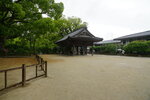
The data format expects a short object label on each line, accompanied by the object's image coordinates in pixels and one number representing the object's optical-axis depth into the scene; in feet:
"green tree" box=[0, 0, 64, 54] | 31.78
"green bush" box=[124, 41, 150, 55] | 58.34
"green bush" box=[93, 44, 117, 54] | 78.35
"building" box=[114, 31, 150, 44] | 69.91
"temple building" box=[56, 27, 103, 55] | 61.98
